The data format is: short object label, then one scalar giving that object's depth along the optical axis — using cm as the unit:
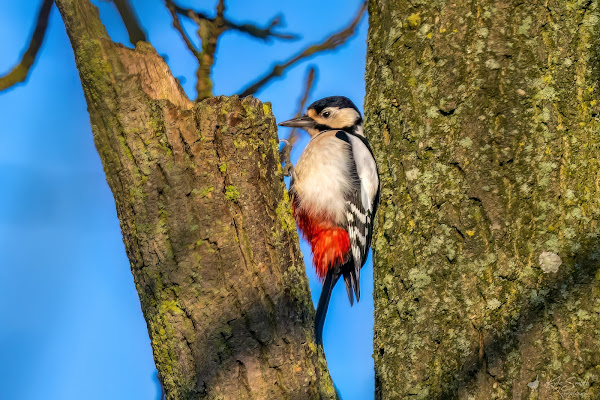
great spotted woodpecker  671
